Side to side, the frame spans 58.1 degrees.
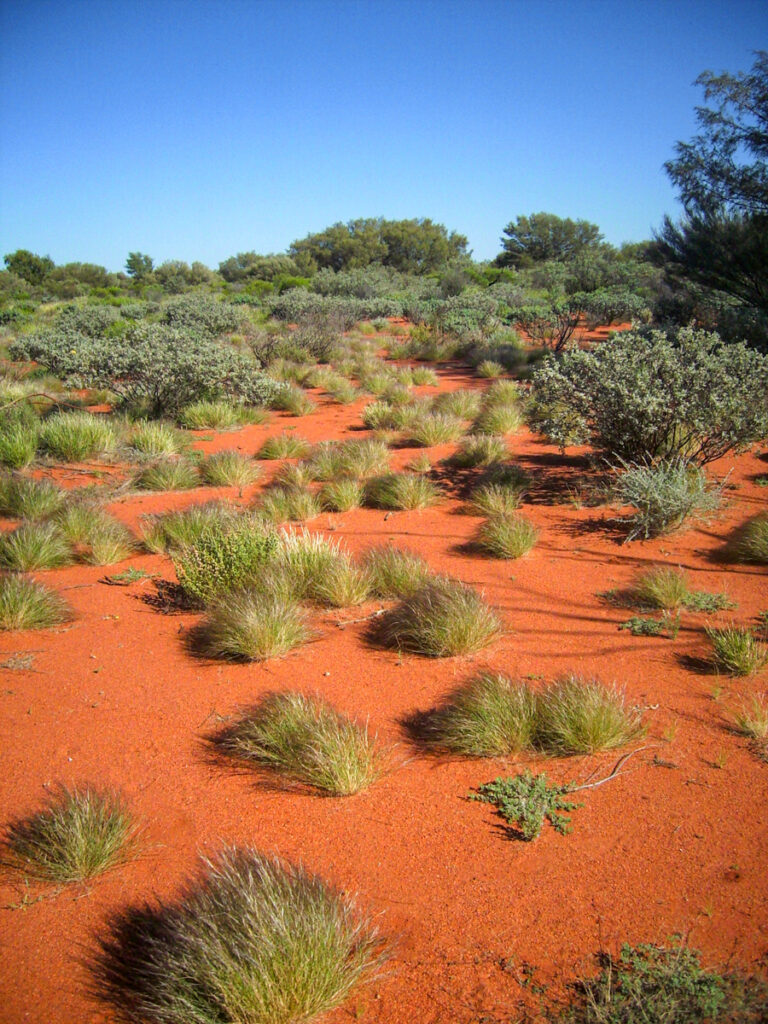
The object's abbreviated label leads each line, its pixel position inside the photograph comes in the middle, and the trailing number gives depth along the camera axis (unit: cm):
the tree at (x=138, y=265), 5981
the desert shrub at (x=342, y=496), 875
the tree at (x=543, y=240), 5434
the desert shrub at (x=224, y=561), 600
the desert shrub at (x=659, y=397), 770
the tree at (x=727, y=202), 1503
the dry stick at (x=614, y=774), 348
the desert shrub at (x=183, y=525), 719
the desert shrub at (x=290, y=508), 834
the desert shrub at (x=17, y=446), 1031
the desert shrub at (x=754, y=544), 629
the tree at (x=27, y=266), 5062
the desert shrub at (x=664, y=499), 712
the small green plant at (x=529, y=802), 325
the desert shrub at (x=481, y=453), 1025
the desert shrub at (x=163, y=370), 1301
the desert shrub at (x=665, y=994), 214
